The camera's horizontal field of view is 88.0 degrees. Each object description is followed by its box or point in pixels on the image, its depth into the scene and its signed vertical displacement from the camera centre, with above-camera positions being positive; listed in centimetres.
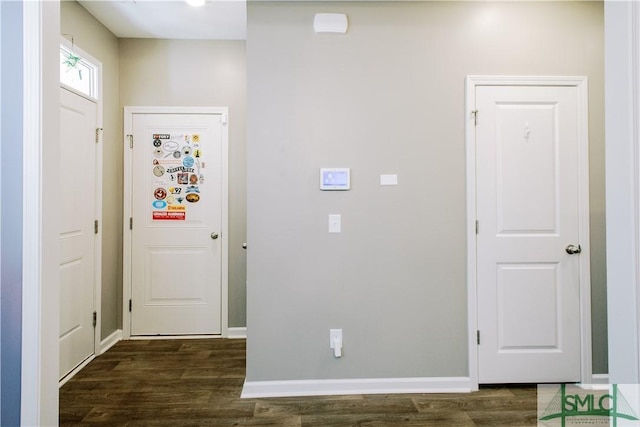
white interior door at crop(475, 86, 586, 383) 227 -13
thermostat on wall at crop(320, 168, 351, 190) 224 +24
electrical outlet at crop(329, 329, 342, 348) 223 -84
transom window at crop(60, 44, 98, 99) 246 +113
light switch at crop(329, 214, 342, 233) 225 -5
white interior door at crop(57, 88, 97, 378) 242 -11
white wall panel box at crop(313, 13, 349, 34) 220 +127
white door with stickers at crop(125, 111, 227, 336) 310 -8
